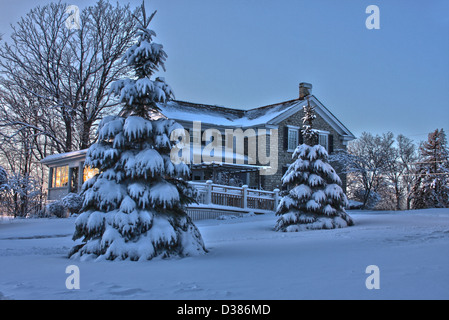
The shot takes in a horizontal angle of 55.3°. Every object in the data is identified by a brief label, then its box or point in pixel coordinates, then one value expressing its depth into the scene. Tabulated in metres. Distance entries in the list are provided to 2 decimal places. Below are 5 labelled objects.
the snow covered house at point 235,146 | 24.88
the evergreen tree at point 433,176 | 35.72
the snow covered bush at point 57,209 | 22.06
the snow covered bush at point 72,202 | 19.92
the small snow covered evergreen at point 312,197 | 12.87
